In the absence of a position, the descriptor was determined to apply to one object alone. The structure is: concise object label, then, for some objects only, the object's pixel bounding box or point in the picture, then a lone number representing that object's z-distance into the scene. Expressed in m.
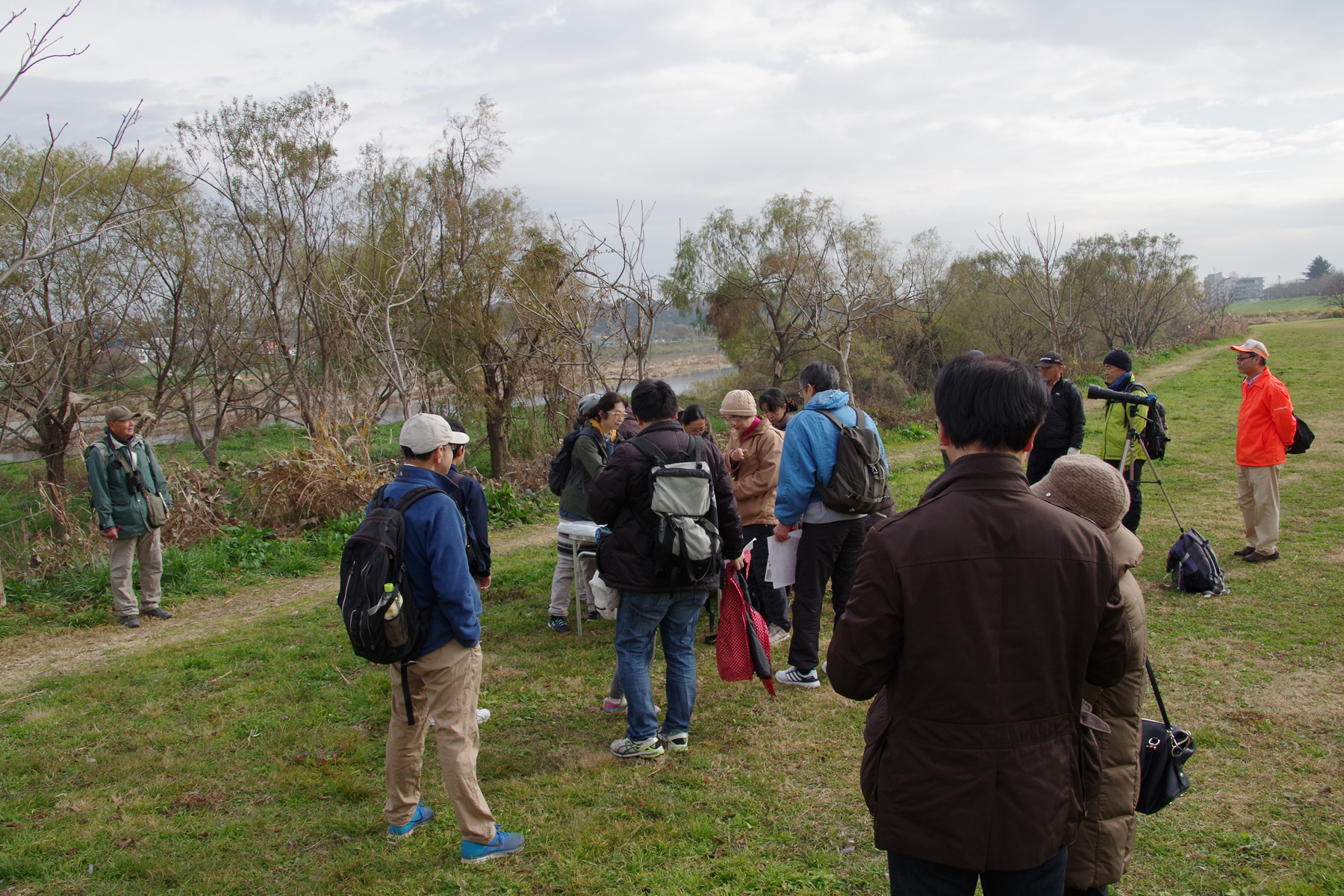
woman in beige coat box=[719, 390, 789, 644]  5.59
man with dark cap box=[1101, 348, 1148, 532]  6.84
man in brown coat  1.70
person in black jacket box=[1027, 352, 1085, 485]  6.55
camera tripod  6.91
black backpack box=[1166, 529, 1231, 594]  6.02
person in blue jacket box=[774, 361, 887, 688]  4.53
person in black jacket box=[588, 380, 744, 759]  3.76
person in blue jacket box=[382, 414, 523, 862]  3.03
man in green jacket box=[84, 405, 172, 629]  6.50
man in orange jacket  6.57
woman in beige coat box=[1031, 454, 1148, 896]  2.12
